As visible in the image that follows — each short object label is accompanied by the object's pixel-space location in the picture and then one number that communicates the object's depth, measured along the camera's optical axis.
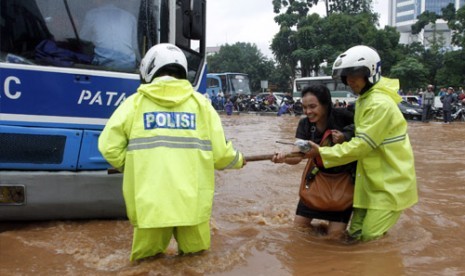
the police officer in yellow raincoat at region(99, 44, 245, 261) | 2.93
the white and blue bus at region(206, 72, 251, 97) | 35.55
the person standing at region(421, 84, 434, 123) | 21.73
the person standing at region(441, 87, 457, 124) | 21.00
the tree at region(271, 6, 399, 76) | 35.59
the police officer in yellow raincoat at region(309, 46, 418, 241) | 3.65
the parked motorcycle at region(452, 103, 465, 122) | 22.47
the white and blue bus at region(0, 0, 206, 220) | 4.14
